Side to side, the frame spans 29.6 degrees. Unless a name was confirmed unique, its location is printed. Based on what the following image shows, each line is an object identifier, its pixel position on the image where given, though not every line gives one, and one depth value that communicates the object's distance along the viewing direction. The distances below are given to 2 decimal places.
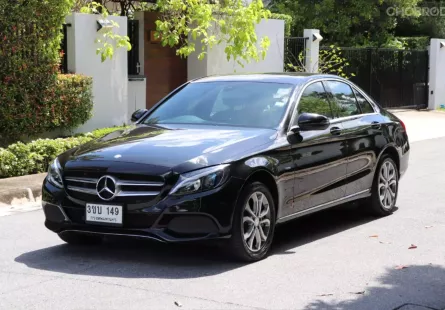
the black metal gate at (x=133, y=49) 18.70
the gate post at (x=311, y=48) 22.11
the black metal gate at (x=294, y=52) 21.83
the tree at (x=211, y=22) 17.03
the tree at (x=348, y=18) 27.27
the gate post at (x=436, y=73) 28.22
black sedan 6.53
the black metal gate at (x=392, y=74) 25.36
